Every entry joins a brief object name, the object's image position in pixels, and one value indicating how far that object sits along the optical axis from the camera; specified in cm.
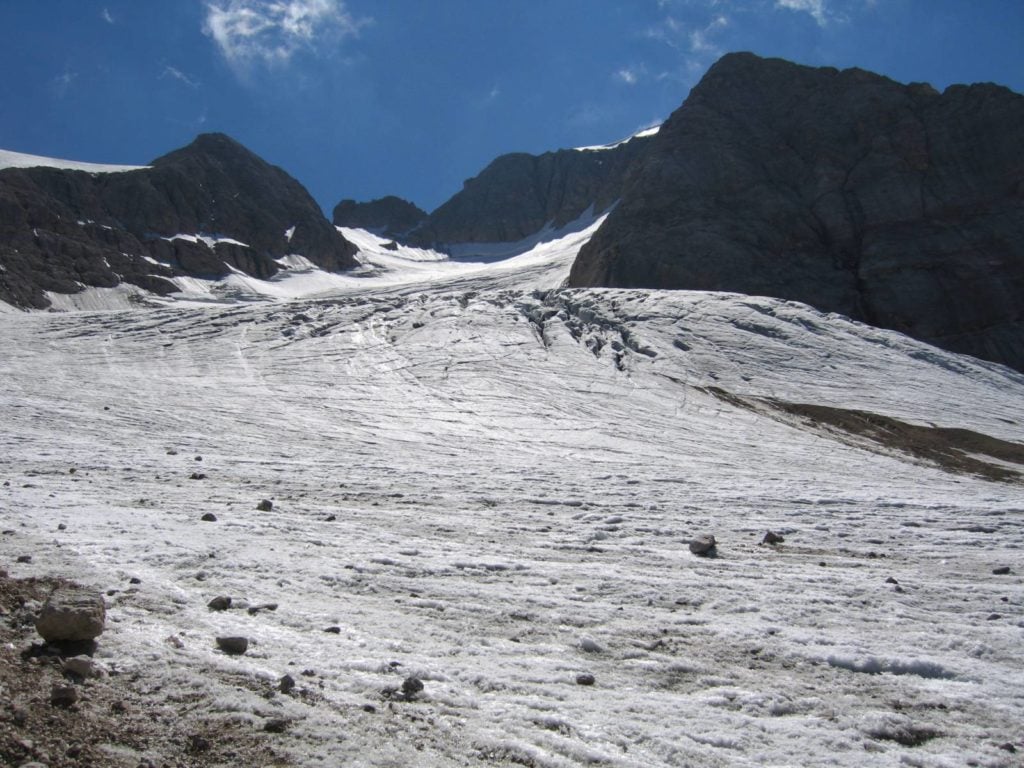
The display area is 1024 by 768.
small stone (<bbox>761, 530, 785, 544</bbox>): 1051
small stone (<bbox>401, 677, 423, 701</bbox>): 531
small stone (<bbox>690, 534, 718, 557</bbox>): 975
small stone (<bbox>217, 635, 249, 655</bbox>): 569
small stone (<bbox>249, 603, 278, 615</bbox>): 660
